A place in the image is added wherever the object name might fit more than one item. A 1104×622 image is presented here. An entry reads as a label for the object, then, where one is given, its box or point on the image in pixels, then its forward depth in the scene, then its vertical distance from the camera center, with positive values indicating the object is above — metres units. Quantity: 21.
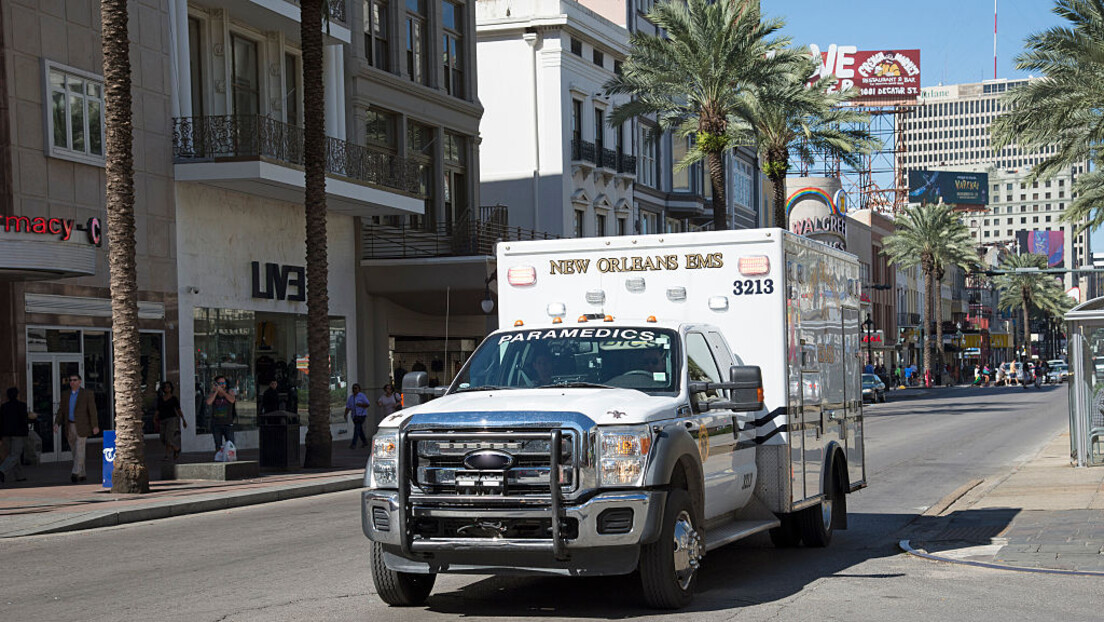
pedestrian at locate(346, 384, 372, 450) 32.19 -2.01
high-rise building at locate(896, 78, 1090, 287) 133.12 +10.29
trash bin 24.88 -2.10
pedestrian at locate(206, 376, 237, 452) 26.08 -1.74
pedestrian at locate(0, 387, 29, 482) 22.03 -1.51
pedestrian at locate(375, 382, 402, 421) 33.09 -1.89
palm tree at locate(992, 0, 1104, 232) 27.98 +4.47
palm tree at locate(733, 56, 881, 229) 42.88 +6.07
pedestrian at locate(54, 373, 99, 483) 22.16 -1.46
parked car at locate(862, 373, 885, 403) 60.82 -3.58
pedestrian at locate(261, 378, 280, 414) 28.36 -1.55
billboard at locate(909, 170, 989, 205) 147.75 +13.33
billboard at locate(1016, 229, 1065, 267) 188.88 +8.72
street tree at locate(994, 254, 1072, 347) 141.00 +2.07
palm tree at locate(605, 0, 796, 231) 39.34 +7.41
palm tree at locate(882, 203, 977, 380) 94.94 +4.83
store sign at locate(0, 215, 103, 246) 23.53 +1.83
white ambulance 8.69 -0.75
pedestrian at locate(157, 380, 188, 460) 25.66 -1.70
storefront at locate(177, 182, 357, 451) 30.92 +0.56
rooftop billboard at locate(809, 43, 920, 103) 132.50 +23.39
